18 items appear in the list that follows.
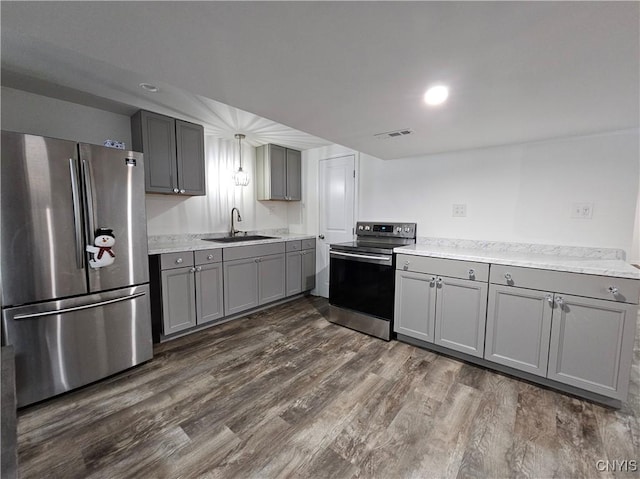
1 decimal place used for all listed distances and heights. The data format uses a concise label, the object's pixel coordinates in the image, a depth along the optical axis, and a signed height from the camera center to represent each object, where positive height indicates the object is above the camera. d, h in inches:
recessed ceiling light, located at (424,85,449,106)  57.6 +27.6
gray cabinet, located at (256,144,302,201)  146.1 +24.7
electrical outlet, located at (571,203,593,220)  85.6 +2.7
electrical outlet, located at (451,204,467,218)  107.9 +3.0
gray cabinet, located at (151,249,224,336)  98.0 -28.1
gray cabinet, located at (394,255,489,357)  86.1 -28.8
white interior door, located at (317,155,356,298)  141.2 +5.7
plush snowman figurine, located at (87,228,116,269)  73.2 -9.0
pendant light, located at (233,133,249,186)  131.7 +19.8
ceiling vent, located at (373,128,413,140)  85.0 +27.4
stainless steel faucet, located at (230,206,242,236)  144.2 -4.5
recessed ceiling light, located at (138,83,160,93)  78.5 +38.2
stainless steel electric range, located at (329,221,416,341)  104.9 -25.5
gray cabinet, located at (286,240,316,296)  143.7 -27.7
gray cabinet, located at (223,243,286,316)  117.3 -27.6
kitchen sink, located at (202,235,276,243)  134.1 -11.3
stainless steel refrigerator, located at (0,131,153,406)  64.3 -11.8
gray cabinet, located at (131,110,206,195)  100.8 +25.6
